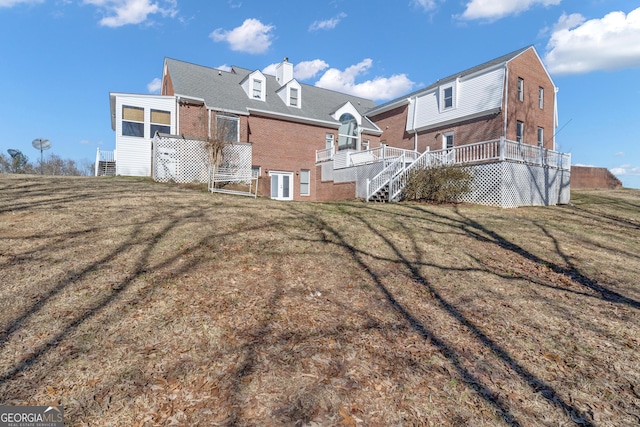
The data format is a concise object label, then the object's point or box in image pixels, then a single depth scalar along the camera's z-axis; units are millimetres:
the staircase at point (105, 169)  19469
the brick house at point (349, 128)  14417
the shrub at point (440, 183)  13078
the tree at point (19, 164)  38500
